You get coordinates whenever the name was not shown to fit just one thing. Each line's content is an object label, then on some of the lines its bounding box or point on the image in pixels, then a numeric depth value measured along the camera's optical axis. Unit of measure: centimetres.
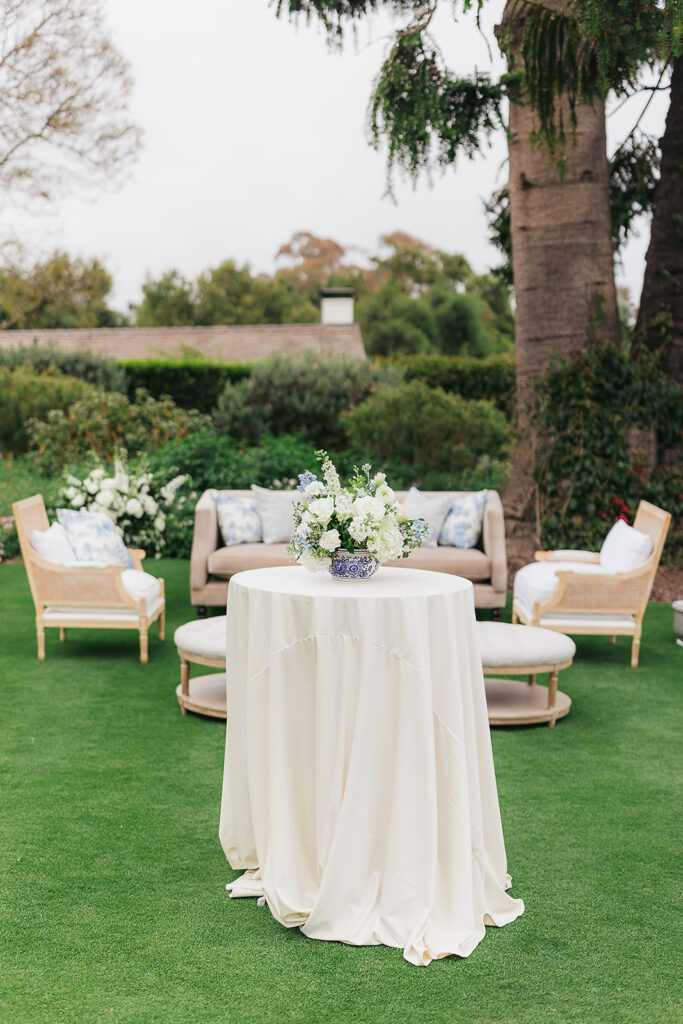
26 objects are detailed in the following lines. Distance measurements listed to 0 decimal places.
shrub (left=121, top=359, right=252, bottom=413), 1664
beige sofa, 689
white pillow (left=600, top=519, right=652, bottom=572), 599
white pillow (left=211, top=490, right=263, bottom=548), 735
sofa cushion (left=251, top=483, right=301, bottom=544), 739
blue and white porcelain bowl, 316
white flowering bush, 708
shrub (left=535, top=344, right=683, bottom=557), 895
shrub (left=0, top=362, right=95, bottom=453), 1435
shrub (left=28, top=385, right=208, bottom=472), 1269
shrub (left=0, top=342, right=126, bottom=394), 1648
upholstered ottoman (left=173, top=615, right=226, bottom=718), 472
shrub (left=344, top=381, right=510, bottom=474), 1088
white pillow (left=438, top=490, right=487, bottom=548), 730
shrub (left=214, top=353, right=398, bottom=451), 1283
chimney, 2125
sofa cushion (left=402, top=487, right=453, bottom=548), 736
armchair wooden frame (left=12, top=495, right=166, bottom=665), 587
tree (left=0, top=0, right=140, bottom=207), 1471
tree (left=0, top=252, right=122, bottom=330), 1677
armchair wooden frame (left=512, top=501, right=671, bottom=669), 590
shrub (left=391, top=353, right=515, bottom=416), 1714
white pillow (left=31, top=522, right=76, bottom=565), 596
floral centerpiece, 314
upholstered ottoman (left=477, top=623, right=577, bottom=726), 462
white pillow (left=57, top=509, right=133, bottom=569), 621
